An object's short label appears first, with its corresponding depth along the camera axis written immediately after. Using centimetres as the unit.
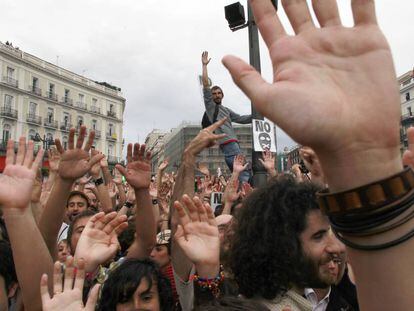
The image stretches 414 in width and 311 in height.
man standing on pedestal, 570
